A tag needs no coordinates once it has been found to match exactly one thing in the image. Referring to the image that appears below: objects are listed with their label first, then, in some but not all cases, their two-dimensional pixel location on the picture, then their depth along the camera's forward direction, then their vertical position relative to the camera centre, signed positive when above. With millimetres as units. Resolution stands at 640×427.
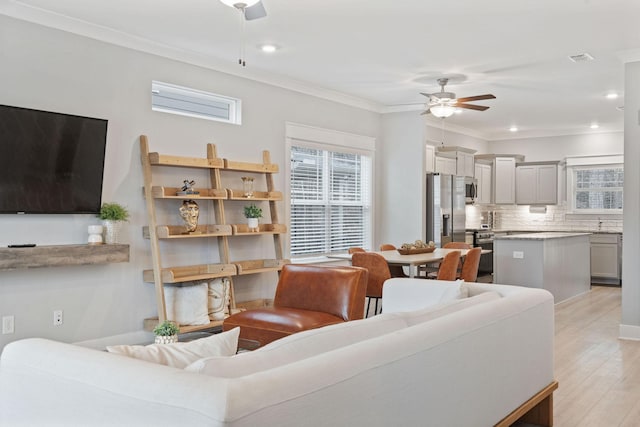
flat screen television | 4438 +414
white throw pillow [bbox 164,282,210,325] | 5332 -800
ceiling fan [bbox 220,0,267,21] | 3516 +1277
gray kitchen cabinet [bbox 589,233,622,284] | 10055 -695
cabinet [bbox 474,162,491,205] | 10720 +620
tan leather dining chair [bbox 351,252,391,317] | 5562 -504
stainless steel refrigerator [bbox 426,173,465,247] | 8711 +113
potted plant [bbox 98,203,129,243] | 4922 -37
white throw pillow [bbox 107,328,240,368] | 1849 -435
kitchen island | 7715 -608
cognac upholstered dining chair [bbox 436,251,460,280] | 5699 -483
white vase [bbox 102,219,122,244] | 4930 -136
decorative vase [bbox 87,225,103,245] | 4823 -167
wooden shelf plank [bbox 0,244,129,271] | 4254 -312
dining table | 5528 -406
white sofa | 1515 -491
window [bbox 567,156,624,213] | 10555 +551
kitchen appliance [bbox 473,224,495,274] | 10181 -538
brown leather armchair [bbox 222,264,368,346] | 4004 -645
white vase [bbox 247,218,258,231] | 6129 -91
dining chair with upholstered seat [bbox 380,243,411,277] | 6551 -604
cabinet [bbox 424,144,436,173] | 9066 +880
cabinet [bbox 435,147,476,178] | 9508 +908
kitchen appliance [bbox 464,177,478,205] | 10141 +448
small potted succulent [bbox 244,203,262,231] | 6137 -8
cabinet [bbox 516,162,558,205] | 10992 +619
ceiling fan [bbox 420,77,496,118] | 6406 +1197
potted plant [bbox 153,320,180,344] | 3139 -628
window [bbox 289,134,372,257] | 7262 +212
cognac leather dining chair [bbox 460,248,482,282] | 6066 -505
